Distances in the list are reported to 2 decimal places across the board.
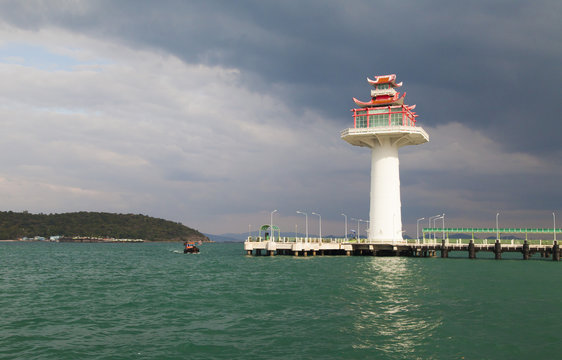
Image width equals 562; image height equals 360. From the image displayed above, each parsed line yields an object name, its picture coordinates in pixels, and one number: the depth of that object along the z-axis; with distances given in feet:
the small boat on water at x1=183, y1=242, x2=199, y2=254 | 427.74
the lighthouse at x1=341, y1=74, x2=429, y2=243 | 285.23
